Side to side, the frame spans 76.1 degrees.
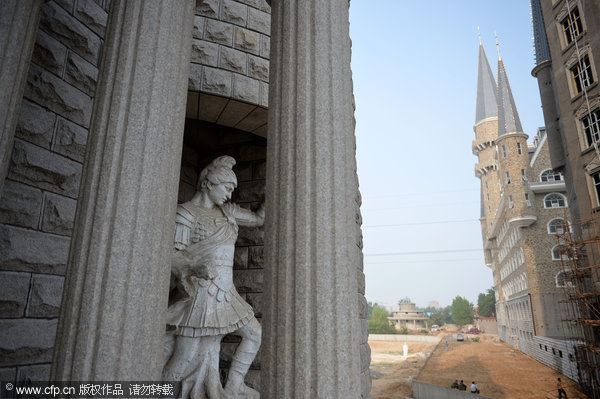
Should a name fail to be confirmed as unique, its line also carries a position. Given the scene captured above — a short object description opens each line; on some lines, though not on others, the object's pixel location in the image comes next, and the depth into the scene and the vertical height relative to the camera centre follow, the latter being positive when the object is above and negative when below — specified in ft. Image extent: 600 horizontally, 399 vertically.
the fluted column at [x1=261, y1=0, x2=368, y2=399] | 7.85 +2.05
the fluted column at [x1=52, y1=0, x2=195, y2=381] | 7.14 +2.02
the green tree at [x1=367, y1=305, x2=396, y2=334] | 244.89 -10.18
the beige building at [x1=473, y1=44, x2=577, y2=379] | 90.99 +17.84
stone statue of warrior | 12.31 +0.11
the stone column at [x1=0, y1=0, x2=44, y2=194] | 8.61 +5.60
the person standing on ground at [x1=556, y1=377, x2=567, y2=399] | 59.98 -12.83
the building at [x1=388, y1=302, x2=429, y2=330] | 273.75 -7.09
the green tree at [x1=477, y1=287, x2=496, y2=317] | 279.63 +2.24
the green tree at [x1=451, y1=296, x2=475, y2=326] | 285.84 -2.17
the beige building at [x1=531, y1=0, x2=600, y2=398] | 56.70 +27.36
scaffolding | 55.98 +1.81
